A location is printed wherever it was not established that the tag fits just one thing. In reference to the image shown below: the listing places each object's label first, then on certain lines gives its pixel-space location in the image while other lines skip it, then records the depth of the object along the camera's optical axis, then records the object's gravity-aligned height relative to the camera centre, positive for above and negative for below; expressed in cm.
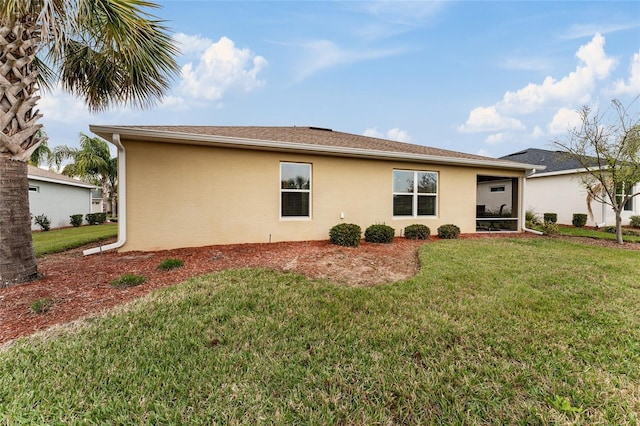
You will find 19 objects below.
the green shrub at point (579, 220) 1379 -42
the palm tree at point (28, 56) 395 +256
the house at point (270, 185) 677 +77
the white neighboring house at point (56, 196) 1402 +65
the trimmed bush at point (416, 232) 888 -73
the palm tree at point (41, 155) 1655 +344
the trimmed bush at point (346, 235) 757 -73
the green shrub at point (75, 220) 1610 -79
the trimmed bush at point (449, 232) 916 -74
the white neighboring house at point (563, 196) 1403 +92
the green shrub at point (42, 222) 1388 -80
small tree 903 +242
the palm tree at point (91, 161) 1858 +342
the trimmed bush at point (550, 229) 1045 -69
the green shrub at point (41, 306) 336 -130
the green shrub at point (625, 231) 1155 -87
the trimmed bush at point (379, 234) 808 -74
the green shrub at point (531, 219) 1260 -39
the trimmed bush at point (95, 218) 1745 -72
